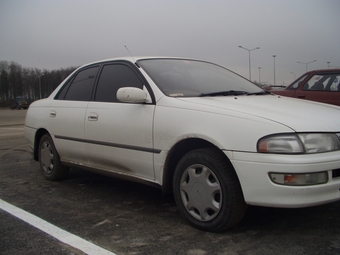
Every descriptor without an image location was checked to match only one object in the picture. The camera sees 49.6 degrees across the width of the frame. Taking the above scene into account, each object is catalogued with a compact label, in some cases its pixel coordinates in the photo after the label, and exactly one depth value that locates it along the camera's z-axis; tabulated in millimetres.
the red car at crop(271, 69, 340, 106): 7283
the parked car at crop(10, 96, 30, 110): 61156
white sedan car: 2627
